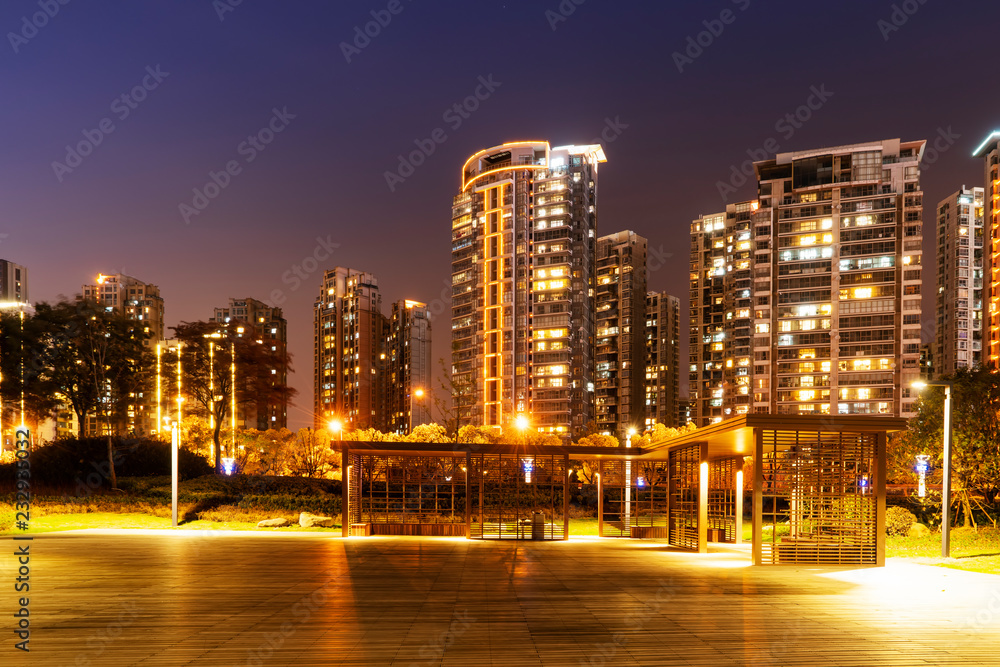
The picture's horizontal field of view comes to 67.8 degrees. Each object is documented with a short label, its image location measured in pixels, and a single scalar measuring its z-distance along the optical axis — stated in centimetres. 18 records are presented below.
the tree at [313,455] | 5056
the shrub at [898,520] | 2642
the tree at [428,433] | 6229
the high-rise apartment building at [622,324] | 13700
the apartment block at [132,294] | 15025
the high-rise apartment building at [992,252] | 9700
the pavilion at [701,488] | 1802
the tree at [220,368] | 4031
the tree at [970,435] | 2530
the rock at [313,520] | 3066
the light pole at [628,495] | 2953
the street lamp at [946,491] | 1950
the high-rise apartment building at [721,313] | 13050
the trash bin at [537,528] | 2664
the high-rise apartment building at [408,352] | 14288
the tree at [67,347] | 3562
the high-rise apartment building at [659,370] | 15175
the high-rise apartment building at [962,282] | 13625
